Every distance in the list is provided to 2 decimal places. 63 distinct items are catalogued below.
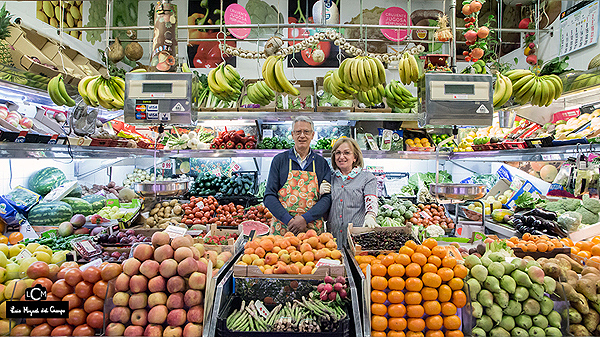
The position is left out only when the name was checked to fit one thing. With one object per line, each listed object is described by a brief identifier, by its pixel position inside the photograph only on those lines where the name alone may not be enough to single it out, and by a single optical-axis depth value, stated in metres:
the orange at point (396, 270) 1.80
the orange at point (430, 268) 1.79
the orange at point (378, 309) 1.72
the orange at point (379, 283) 1.78
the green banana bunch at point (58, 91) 3.80
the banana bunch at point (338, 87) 3.20
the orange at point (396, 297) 1.74
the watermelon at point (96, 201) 4.46
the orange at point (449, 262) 1.80
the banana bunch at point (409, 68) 2.78
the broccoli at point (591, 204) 3.66
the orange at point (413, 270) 1.78
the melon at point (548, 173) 4.69
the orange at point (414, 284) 1.75
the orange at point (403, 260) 1.85
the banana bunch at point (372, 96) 3.49
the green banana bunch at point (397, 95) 3.92
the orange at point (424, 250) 1.89
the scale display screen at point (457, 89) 2.45
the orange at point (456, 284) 1.75
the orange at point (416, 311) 1.71
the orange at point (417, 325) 1.69
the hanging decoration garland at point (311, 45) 3.34
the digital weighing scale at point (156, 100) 2.56
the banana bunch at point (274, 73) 3.09
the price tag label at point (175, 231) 2.27
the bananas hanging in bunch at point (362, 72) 2.78
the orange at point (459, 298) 1.73
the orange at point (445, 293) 1.72
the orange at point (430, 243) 1.98
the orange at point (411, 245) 1.97
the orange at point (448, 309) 1.71
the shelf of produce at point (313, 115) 3.63
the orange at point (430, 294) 1.73
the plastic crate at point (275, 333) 1.62
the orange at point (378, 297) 1.75
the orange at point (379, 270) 1.83
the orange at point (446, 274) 1.75
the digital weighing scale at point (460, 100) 2.44
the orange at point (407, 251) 1.91
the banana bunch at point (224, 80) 3.30
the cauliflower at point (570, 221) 3.47
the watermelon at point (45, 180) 4.55
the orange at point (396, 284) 1.77
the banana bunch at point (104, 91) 3.16
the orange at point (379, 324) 1.69
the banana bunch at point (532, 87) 2.95
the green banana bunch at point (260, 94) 4.07
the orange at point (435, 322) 1.69
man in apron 3.18
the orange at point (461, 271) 1.77
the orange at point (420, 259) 1.83
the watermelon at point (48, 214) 3.67
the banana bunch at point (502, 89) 2.80
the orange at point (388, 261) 1.88
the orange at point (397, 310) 1.72
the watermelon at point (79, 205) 4.18
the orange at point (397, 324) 1.70
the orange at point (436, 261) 1.83
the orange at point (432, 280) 1.74
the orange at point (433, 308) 1.71
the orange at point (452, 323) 1.70
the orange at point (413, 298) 1.73
